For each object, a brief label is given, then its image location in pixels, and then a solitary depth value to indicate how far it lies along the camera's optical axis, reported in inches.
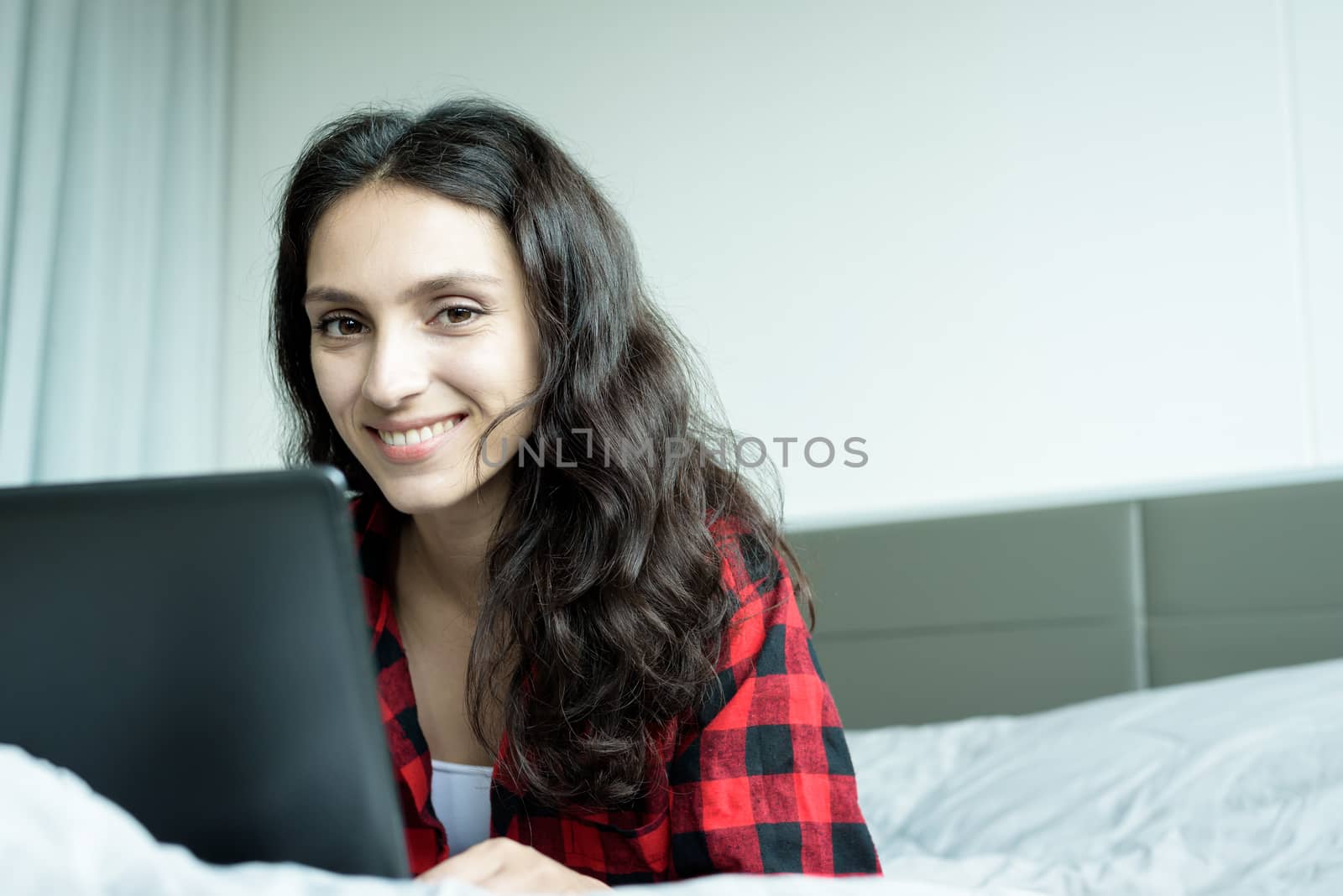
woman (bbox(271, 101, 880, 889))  36.7
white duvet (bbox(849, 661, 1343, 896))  42.5
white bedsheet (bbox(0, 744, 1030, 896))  15.7
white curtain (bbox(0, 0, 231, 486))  82.2
